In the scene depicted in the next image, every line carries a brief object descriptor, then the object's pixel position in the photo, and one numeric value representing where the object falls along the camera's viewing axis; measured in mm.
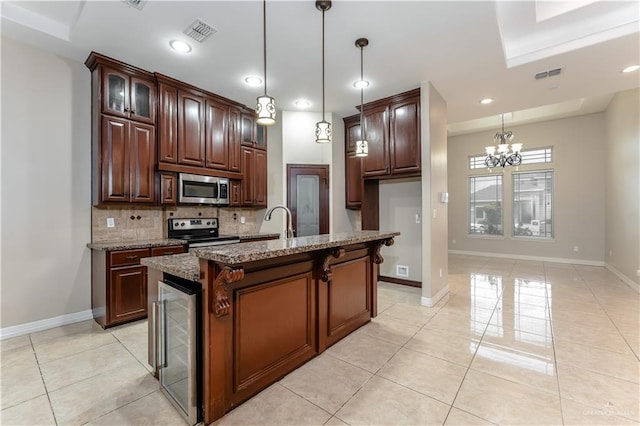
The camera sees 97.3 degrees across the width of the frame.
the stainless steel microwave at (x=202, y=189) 3709
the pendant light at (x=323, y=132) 2617
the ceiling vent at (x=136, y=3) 2295
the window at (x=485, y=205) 7617
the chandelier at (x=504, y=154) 5621
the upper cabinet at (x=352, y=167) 4965
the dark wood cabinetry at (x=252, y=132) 4473
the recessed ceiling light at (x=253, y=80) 3611
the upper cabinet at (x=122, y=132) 3088
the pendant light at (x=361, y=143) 2807
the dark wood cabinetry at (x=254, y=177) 4461
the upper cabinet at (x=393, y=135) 3924
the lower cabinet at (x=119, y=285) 2938
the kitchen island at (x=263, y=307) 1611
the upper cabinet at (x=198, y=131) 3539
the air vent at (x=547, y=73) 3365
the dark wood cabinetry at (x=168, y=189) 3525
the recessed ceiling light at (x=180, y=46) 2830
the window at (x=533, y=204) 6945
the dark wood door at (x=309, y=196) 4809
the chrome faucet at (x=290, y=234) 2786
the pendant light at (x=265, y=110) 2078
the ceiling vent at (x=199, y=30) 2570
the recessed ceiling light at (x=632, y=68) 3281
